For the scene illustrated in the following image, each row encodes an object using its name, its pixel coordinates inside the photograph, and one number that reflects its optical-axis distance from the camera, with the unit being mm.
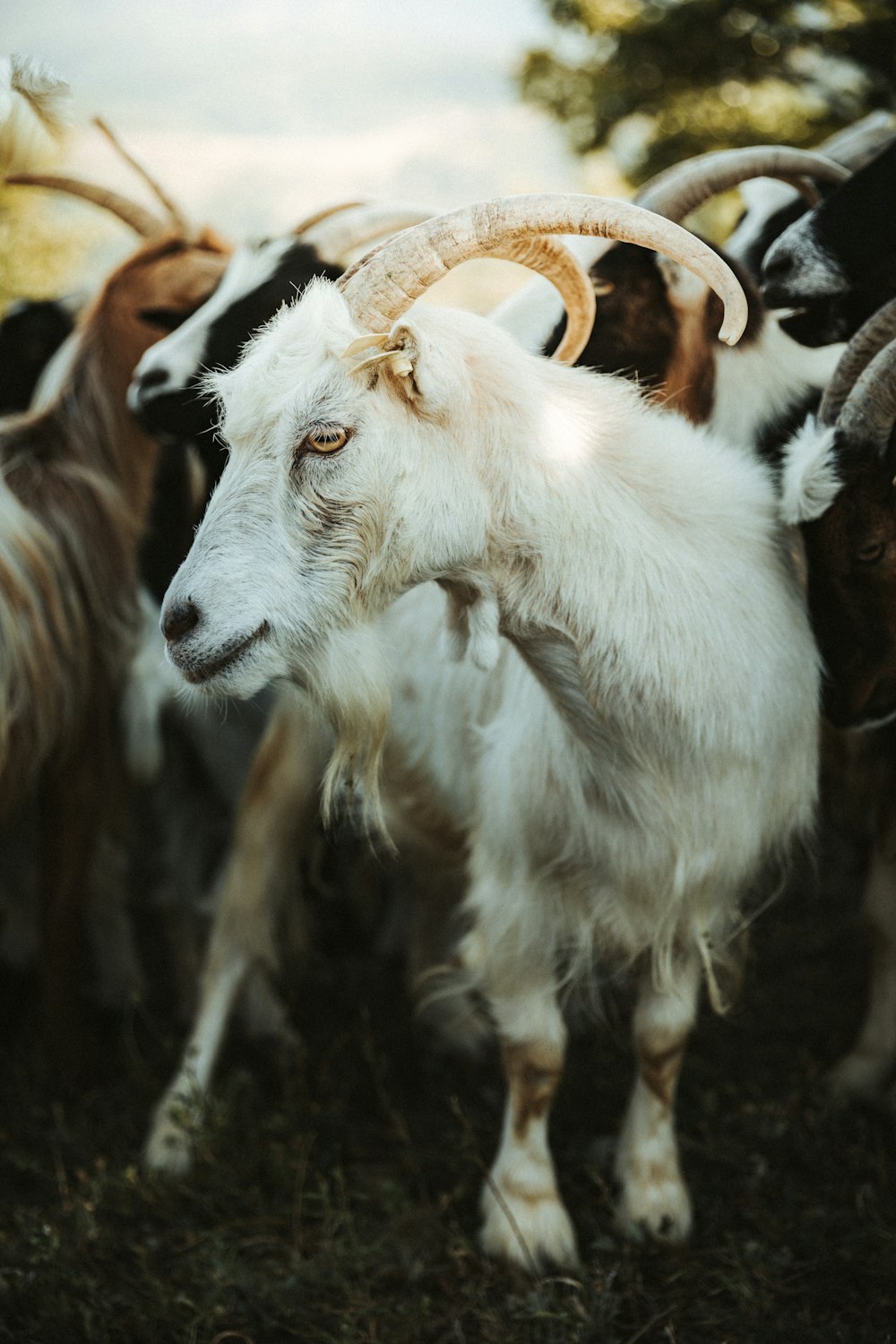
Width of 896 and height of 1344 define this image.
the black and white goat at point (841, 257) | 2824
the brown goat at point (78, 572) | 3385
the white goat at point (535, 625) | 2072
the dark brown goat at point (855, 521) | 2457
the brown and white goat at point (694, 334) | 2838
